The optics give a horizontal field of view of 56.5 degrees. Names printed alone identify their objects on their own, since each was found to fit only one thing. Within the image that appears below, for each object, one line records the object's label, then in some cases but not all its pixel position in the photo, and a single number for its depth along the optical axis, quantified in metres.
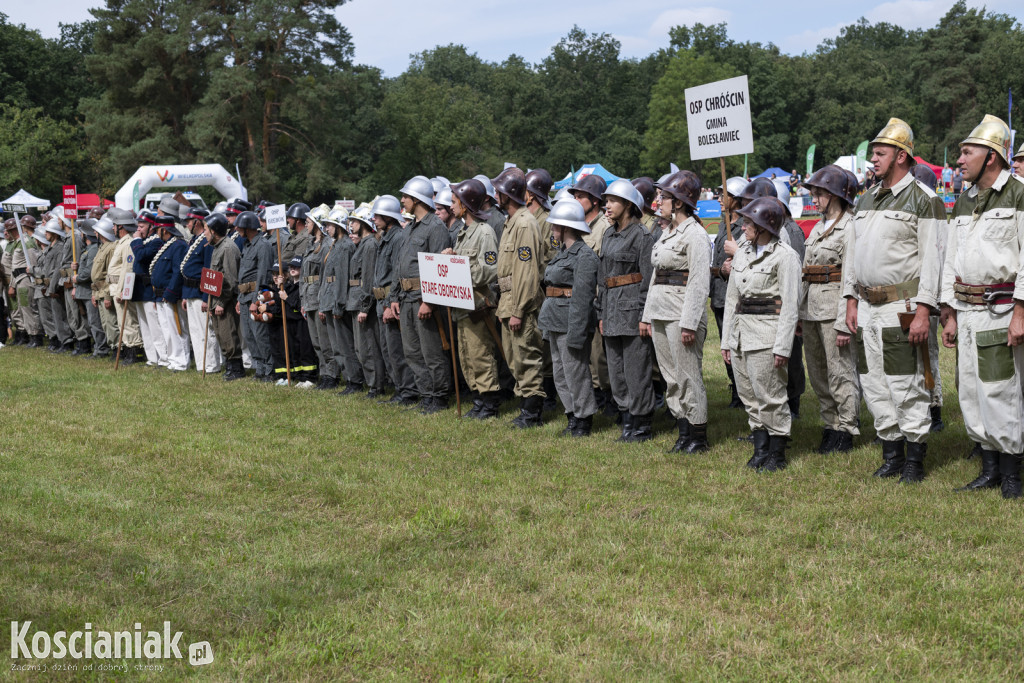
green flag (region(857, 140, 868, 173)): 31.93
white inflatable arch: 33.88
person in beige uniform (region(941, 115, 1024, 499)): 6.28
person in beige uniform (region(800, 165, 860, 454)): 7.93
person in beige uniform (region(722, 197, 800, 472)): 7.36
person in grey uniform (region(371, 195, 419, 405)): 10.97
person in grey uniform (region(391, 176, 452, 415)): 10.49
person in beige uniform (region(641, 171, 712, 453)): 7.98
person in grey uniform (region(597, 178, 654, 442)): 8.57
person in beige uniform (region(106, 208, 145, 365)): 15.26
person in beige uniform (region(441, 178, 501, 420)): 10.07
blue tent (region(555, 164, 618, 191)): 18.31
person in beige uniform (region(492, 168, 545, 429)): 9.52
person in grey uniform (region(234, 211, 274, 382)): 13.05
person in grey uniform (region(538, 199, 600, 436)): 8.81
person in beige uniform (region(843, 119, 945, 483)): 6.81
